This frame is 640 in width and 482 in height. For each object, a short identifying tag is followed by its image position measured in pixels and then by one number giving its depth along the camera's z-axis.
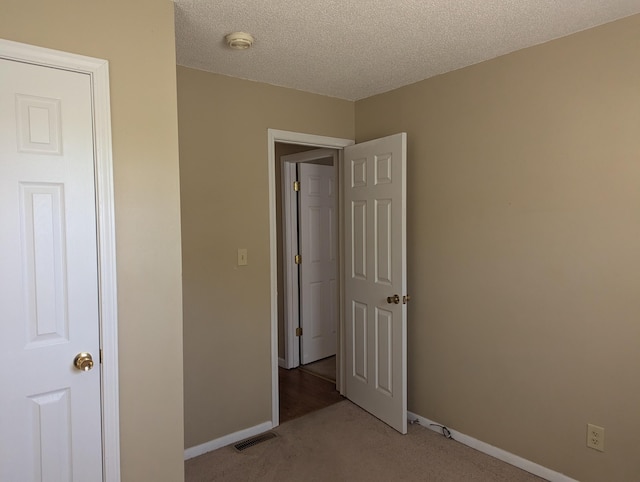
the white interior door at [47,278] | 1.54
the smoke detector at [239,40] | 2.19
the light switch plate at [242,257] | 2.93
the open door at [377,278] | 2.97
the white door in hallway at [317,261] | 4.36
